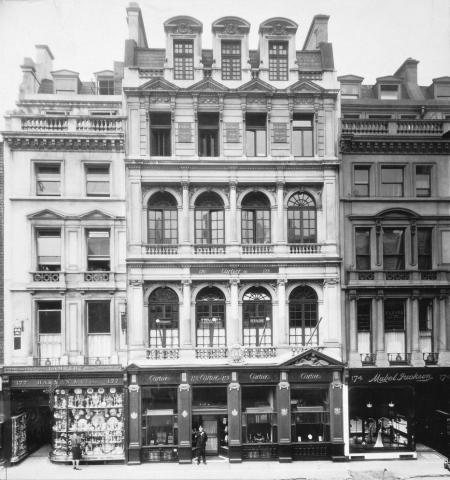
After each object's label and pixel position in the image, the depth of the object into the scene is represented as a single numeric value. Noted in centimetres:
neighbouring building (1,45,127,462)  2188
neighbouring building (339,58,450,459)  2258
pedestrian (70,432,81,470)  2103
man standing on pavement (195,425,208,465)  2141
